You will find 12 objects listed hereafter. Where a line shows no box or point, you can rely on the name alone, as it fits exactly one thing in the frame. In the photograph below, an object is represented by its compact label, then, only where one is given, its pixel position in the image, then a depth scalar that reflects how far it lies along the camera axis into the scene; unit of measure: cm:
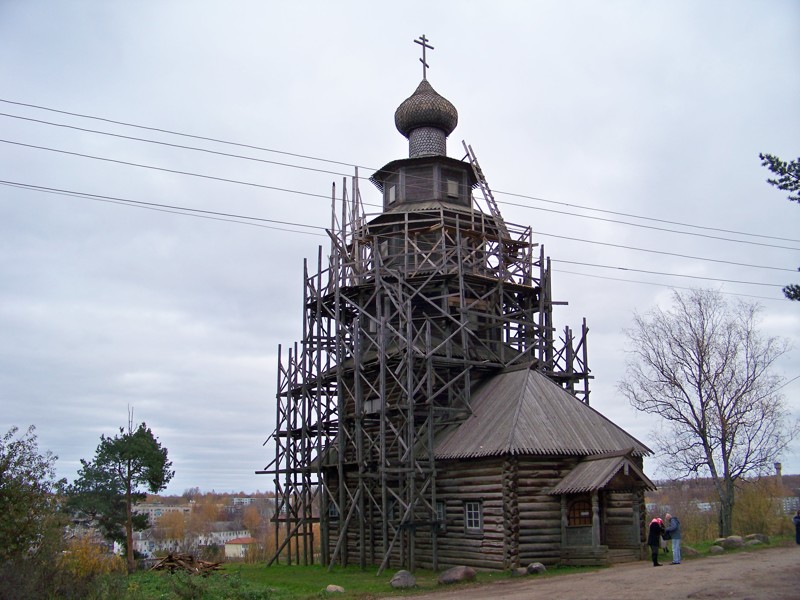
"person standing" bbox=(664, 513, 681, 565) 2077
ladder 3238
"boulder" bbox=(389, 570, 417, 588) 2044
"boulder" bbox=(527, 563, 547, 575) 2169
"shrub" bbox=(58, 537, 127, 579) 1933
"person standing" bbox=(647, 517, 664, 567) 2052
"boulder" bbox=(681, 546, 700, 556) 2311
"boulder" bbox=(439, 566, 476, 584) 2064
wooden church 2339
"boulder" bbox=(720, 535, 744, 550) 2456
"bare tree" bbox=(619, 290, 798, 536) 3300
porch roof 2200
